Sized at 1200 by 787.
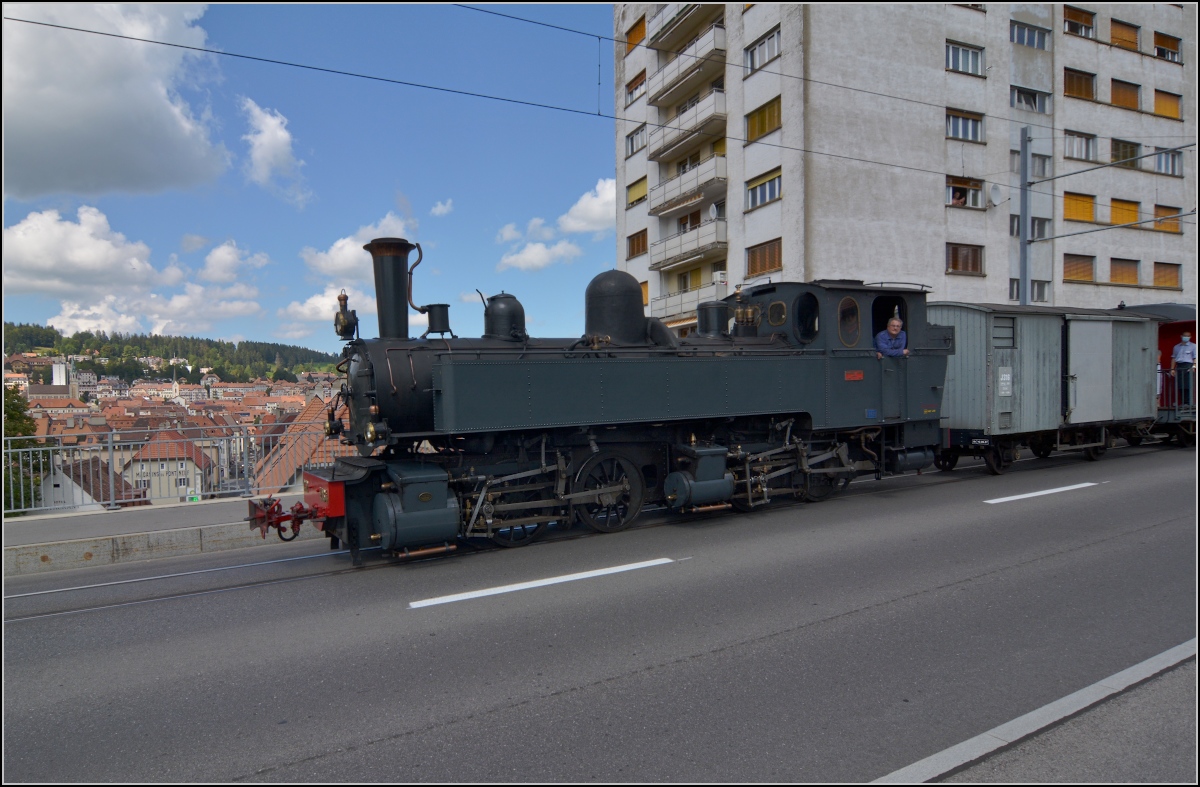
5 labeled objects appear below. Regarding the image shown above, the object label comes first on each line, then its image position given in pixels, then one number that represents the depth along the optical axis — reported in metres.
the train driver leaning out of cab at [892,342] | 9.55
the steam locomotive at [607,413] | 6.65
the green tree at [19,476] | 8.47
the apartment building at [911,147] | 22.11
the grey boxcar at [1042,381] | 11.23
